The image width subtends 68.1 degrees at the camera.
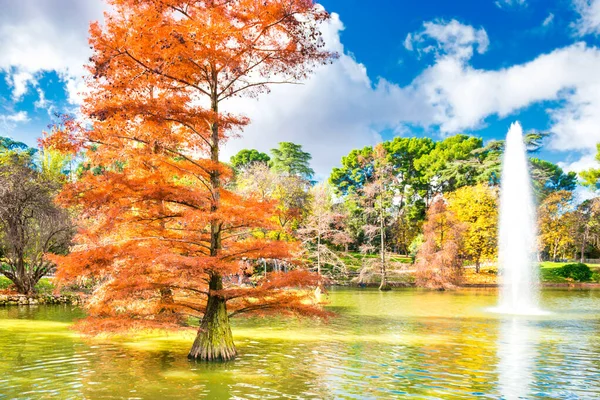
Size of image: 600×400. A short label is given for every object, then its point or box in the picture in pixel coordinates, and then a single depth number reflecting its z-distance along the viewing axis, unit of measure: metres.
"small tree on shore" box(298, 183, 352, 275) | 27.83
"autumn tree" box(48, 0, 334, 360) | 10.08
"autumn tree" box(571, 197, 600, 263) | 48.81
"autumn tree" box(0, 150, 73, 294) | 24.08
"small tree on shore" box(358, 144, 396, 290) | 35.47
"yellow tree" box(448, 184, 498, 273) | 42.91
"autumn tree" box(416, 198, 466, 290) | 35.25
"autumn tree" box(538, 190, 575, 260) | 48.75
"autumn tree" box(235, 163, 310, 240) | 33.09
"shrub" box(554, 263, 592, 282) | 41.88
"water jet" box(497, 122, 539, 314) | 25.59
